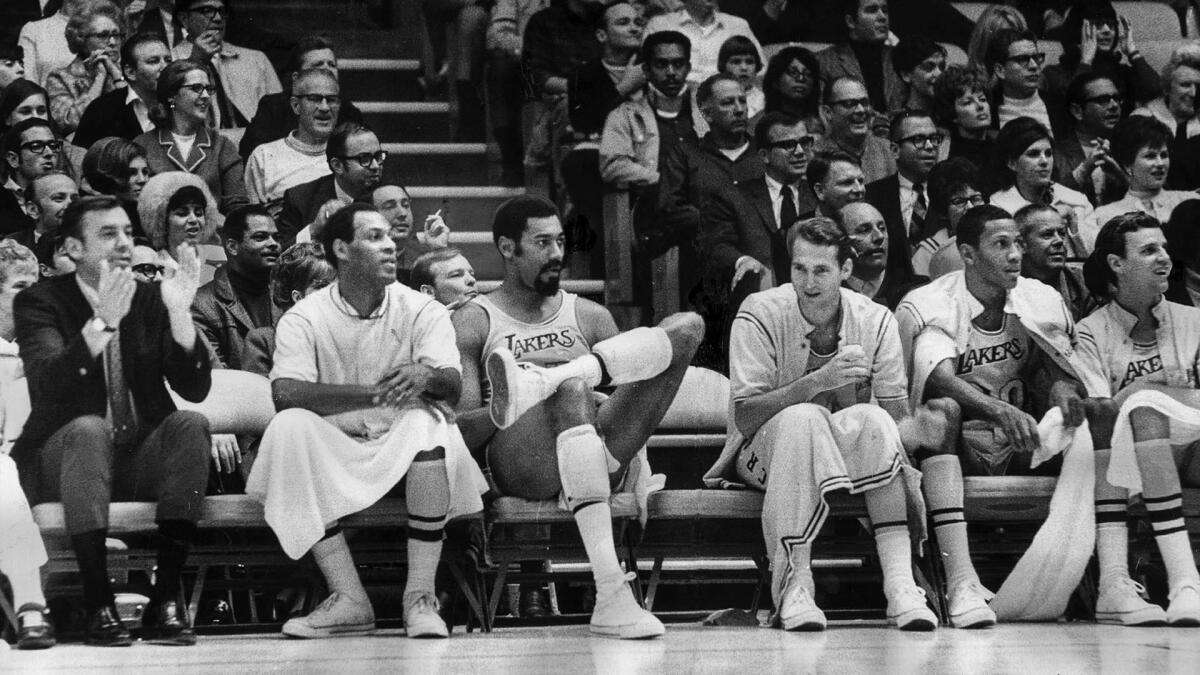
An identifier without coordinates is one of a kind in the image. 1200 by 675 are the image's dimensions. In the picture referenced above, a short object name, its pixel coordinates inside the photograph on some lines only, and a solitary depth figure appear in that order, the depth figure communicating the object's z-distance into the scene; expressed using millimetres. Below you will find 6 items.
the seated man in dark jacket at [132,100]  14656
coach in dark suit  10672
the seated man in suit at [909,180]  15352
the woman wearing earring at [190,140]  14398
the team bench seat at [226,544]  10844
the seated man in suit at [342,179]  14039
